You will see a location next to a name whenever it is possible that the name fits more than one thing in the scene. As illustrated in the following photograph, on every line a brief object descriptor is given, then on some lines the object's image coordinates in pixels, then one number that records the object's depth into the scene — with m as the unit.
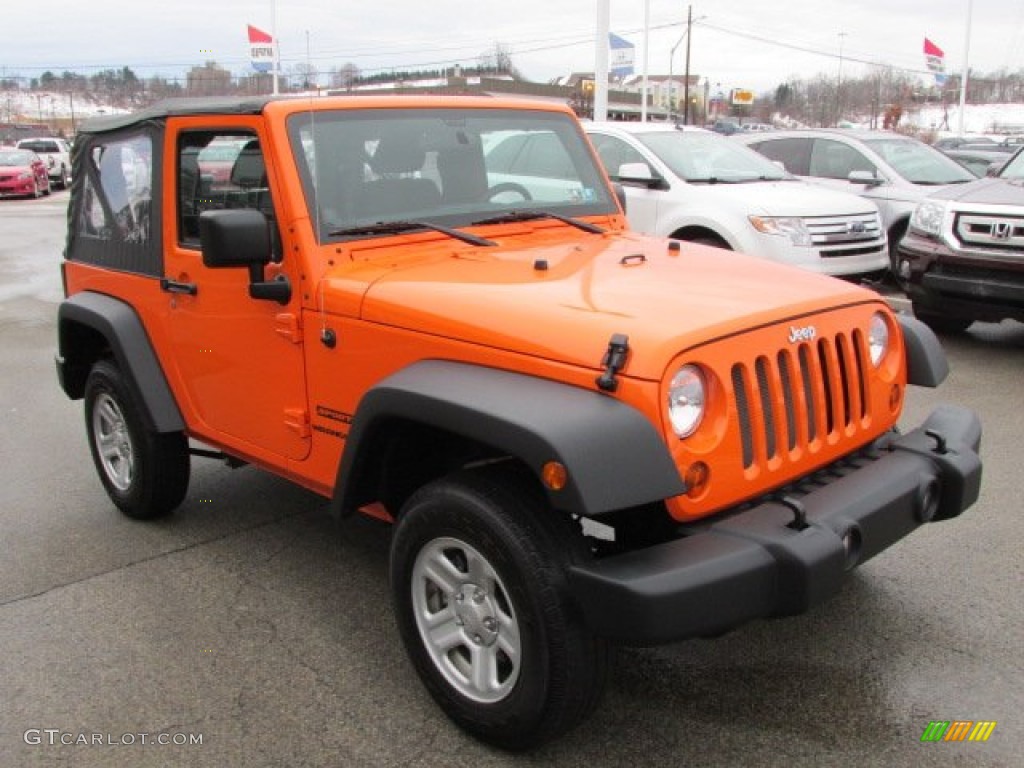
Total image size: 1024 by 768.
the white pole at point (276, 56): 23.40
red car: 26.09
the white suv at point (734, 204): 8.48
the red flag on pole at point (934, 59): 36.19
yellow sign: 89.12
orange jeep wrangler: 2.50
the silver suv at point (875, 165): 10.73
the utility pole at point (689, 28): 55.62
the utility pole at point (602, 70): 16.89
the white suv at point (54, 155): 31.64
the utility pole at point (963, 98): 40.10
